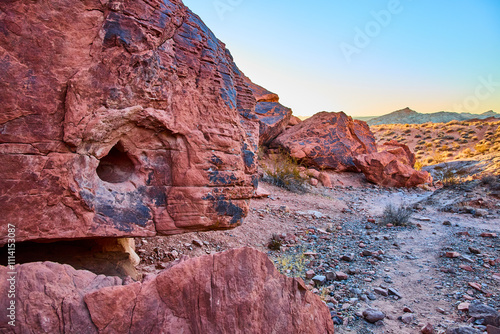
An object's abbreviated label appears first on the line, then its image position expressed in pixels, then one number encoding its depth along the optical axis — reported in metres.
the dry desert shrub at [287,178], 9.95
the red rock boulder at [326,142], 13.58
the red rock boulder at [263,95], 15.11
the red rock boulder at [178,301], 1.71
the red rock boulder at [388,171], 13.20
